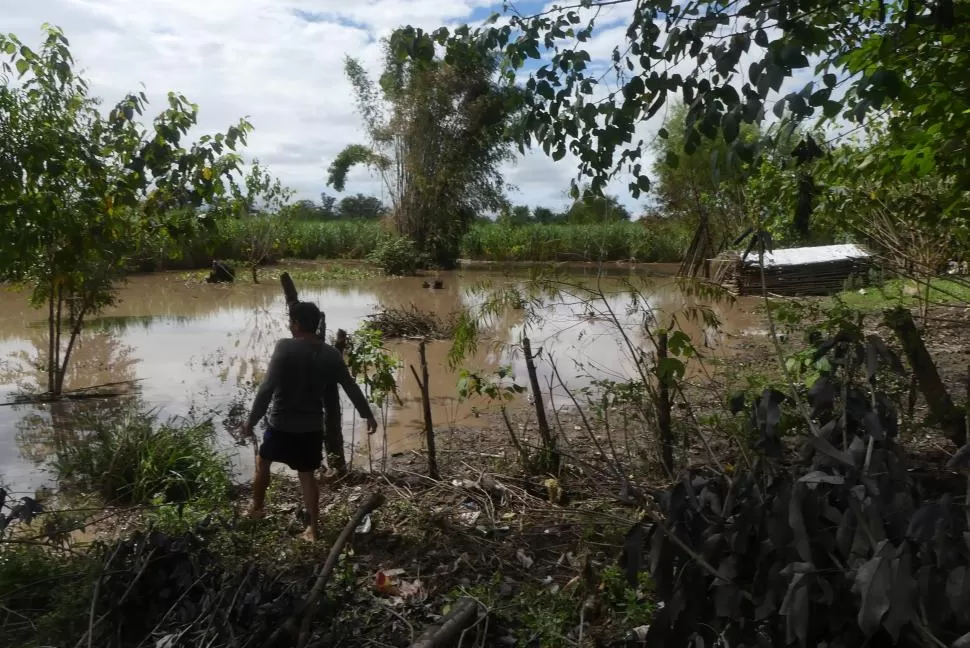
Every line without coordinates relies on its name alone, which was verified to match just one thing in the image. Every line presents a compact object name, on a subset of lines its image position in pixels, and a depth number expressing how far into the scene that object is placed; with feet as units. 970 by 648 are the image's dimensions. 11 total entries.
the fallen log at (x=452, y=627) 9.87
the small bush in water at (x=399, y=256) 97.40
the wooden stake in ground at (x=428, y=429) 17.60
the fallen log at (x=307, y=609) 9.73
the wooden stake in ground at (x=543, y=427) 17.15
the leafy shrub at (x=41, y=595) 10.27
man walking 15.35
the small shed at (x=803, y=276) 63.93
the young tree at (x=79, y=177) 20.44
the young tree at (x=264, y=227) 87.51
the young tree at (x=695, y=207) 72.49
